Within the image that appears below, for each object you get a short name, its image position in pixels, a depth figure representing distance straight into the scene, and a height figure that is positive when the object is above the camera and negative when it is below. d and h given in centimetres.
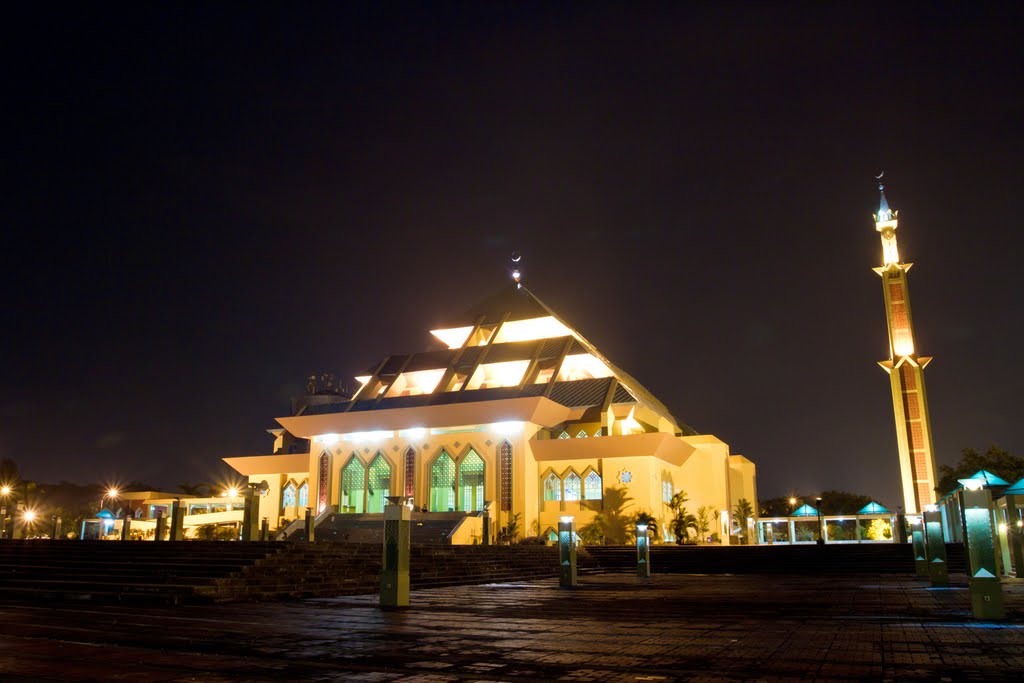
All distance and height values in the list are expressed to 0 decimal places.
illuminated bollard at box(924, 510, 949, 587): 1403 -83
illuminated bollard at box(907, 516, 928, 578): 1851 -95
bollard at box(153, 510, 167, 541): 2403 -35
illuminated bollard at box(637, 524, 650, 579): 1989 -114
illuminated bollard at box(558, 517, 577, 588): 1547 -97
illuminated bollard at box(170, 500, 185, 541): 2265 -8
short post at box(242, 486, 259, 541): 2072 +1
